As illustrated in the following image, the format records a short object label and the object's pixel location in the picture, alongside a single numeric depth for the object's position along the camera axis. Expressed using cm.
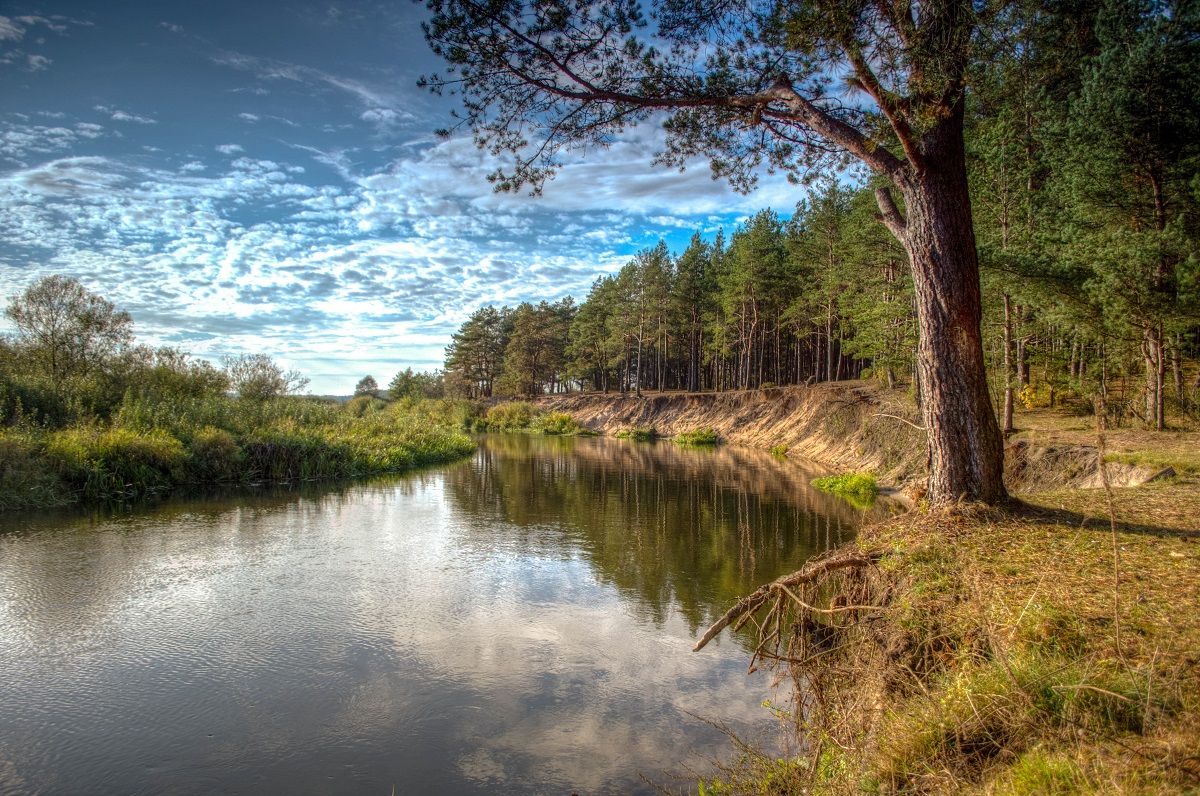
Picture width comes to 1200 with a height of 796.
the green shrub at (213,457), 1814
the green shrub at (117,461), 1519
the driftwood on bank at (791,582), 513
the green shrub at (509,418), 5456
